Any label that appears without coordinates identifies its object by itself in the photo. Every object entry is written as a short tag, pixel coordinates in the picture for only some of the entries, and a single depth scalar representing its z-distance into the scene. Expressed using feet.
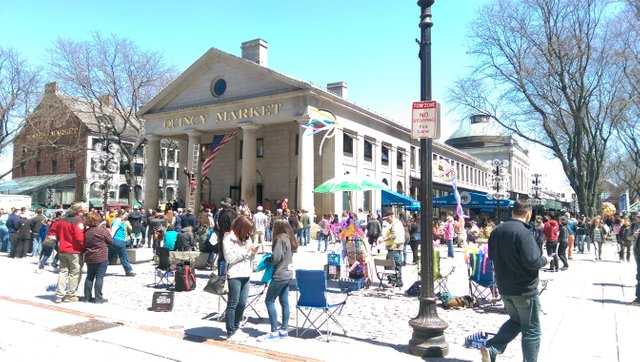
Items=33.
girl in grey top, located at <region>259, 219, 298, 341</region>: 21.77
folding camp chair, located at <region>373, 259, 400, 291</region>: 34.94
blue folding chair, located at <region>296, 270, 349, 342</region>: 22.11
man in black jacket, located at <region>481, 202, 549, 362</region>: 16.20
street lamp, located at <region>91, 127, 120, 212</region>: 51.49
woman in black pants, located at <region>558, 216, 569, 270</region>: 49.62
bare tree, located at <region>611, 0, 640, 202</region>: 76.20
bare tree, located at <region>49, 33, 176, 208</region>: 120.78
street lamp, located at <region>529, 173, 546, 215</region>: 99.62
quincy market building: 102.83
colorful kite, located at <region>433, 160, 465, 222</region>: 61.77
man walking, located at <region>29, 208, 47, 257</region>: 57.00
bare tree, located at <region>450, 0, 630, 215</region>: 90.89
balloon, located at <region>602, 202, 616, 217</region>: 144.97
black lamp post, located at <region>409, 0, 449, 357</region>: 19.81
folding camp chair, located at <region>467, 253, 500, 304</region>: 29.53
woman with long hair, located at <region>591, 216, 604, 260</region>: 60.64
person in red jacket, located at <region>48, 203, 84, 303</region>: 30.48
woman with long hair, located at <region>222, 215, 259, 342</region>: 21.95
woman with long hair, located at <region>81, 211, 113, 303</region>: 30.04
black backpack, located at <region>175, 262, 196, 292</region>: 34.50
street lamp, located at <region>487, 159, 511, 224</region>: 61.67
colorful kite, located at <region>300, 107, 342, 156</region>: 71.89
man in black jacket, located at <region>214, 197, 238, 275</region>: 35.32
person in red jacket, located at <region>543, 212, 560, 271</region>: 48.91
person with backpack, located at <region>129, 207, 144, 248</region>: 63.57
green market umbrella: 41.32
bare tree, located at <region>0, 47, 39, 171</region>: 124.26
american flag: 101.95
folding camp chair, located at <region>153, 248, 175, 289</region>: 36.27
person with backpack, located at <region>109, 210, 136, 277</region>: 41.57
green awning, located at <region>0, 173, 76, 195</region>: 168.45
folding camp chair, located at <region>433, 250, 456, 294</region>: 31.64
